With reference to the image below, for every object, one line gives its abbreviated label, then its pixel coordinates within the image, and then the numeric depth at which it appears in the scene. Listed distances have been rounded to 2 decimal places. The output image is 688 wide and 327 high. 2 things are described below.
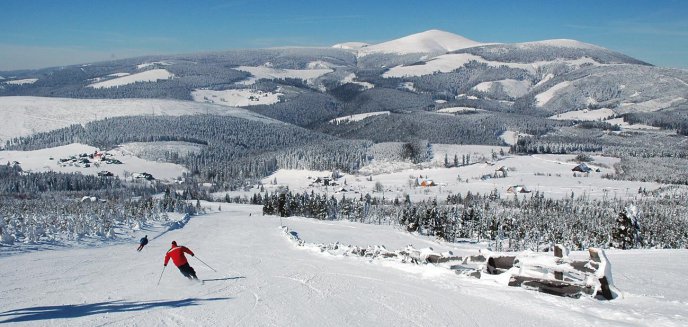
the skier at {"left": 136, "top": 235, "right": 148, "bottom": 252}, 29.55
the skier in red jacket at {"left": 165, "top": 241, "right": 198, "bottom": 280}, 19.84
